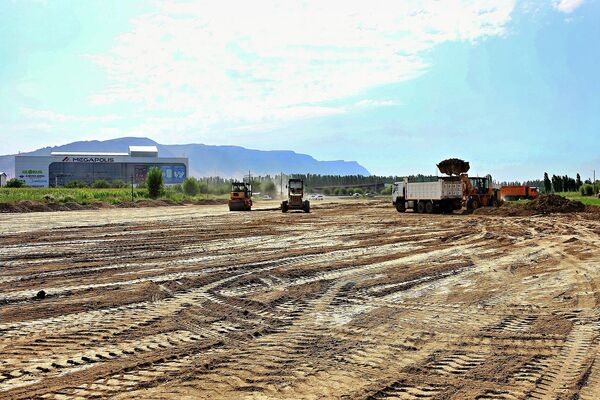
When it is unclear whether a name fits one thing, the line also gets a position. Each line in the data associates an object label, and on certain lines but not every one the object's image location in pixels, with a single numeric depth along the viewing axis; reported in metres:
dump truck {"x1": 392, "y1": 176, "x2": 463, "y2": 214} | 37.47
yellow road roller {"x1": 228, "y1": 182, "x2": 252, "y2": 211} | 44.31
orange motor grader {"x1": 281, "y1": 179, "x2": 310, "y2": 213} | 40.03
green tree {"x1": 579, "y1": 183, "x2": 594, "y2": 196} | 68.94
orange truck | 61.03
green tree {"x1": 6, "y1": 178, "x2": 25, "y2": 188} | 103.49
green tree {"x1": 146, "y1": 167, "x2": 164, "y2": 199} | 72.69
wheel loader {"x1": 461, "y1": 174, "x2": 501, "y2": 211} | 38.03
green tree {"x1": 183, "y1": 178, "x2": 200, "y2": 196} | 90.06
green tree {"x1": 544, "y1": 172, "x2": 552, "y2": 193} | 85.75
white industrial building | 131.38
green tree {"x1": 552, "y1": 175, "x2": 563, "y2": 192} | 89.56
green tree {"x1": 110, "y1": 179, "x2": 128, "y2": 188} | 122.04
